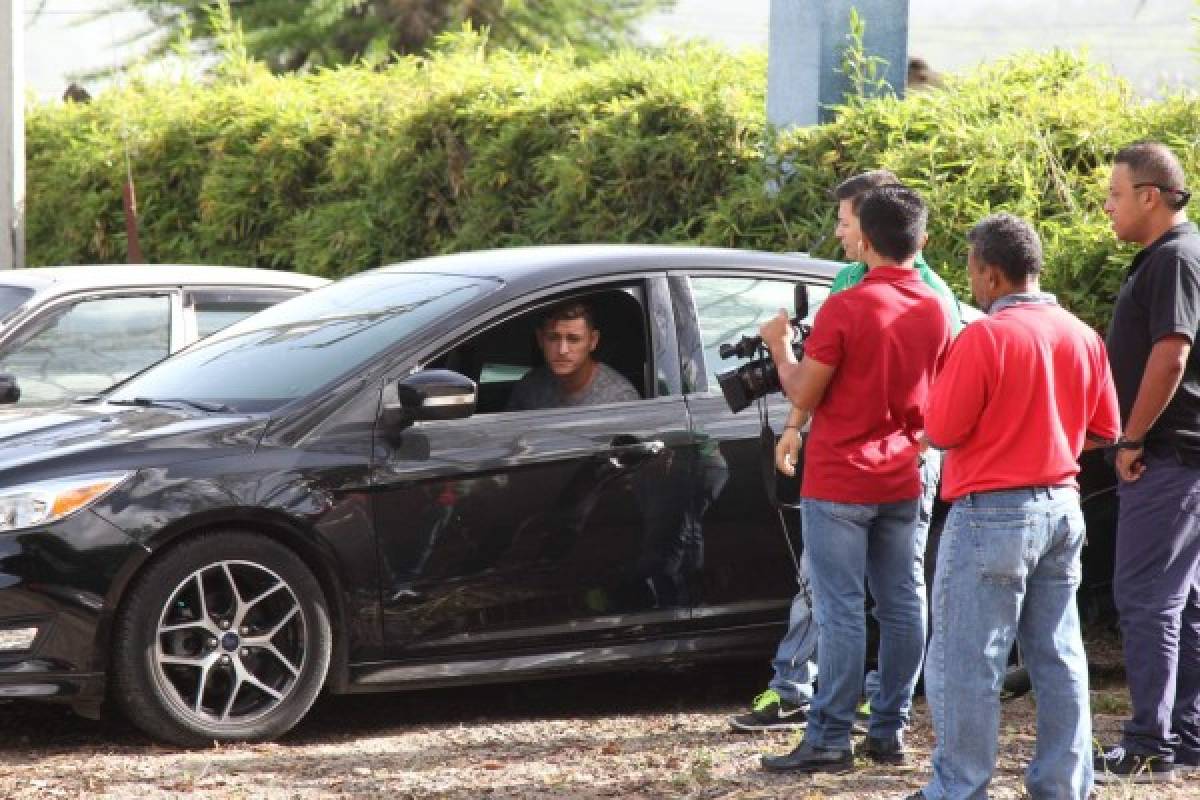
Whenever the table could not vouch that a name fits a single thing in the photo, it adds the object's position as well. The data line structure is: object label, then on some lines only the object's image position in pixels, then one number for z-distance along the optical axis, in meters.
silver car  16.52
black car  11.66
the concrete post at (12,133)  29.20
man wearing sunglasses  11.19
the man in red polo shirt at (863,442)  10.90
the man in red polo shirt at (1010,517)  9.68
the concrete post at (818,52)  19.94
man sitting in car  13.28
